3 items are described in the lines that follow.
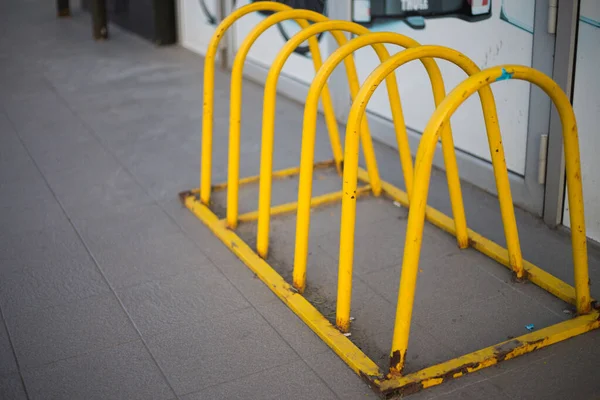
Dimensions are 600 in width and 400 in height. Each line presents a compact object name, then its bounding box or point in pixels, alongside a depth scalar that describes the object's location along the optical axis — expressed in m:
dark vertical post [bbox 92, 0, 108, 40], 8.53
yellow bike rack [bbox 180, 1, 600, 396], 2.73
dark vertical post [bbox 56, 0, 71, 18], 10.08
